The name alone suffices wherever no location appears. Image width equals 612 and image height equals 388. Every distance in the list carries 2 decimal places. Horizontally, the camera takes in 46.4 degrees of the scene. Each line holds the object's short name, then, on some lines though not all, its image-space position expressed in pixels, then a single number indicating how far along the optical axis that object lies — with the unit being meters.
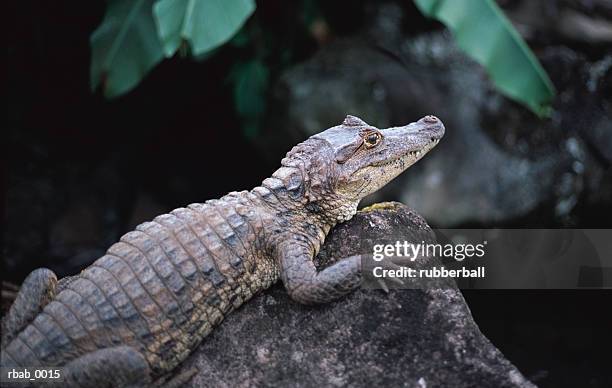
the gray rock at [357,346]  3.18
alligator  3.16
